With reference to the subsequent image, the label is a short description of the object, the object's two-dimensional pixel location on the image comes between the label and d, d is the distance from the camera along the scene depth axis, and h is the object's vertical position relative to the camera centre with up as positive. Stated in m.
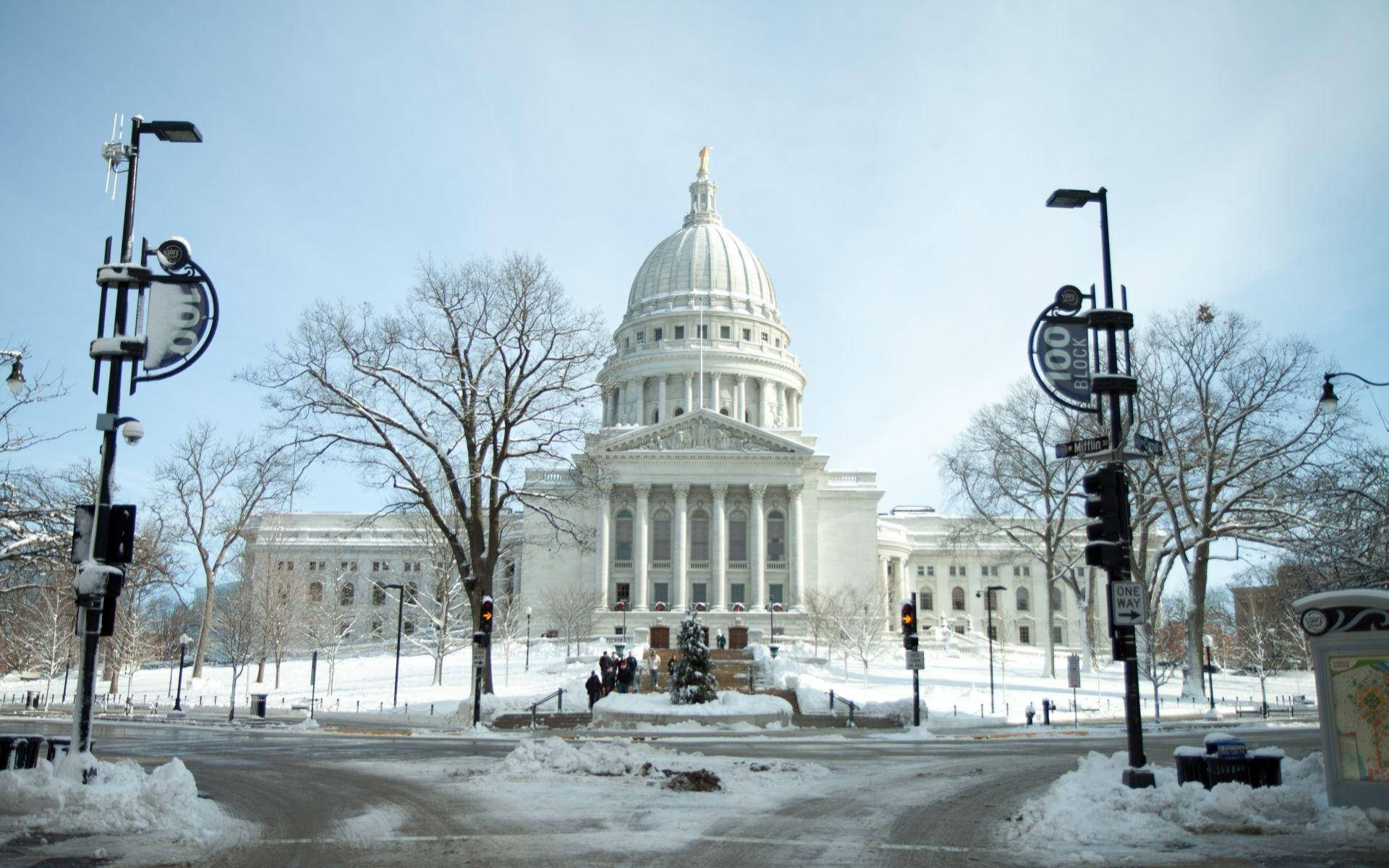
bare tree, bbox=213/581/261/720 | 60.94 +0.57
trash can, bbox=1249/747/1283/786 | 13.37 -1.55
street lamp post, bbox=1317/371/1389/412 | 20.42 +4.30
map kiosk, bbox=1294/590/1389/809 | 12.00 -0.56
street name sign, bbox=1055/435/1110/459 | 14.92 +2.53
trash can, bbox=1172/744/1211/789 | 13.41 -1.54
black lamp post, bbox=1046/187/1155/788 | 13.73 +2.89
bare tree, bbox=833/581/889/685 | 54.66 +0.44
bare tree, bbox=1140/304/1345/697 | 38.28 +6.18
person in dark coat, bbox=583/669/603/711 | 34.62 -1.53
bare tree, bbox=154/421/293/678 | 51.09 +5.87
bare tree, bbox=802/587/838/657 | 62.97 +1.33
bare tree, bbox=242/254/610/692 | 31.98 +6.93
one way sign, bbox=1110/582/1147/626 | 14.16 +0.39
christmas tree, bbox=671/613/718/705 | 30.95 -0.96
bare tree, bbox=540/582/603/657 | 66.19 +1.59
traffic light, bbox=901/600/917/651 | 29.42 +0.27
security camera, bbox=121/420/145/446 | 13.51 +2.44
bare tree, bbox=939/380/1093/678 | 52.06 +7.39
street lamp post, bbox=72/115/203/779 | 12.96 +2.31
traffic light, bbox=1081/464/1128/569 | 14.06 +1.47
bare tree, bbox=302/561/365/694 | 60.59 +1.70
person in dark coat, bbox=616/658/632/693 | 37.94 -1.43
